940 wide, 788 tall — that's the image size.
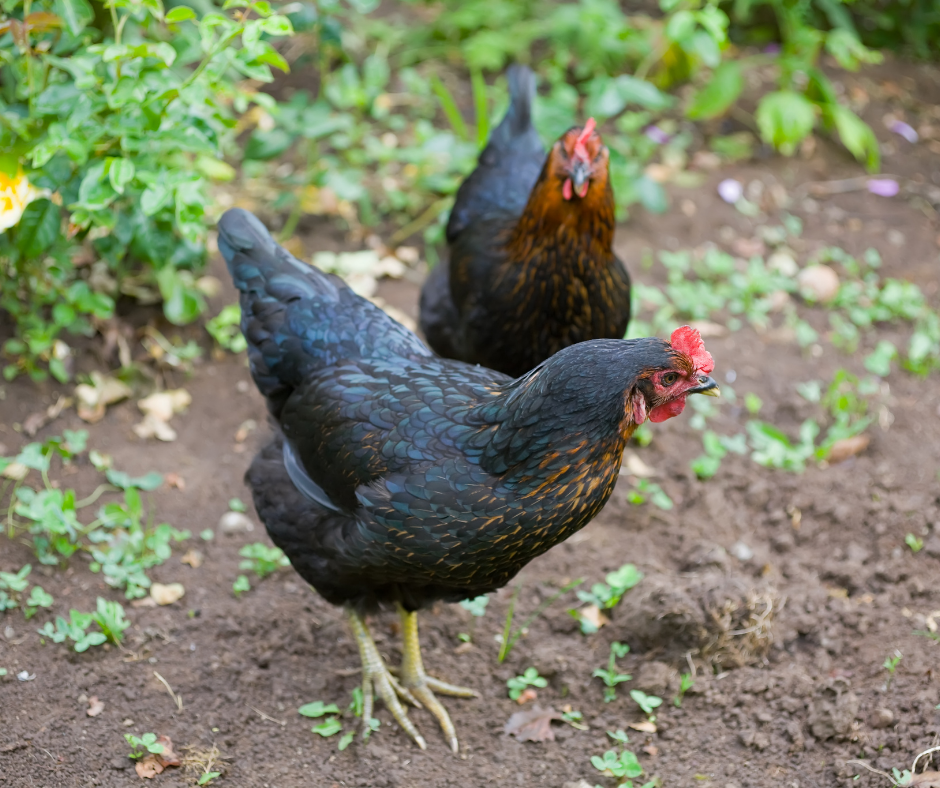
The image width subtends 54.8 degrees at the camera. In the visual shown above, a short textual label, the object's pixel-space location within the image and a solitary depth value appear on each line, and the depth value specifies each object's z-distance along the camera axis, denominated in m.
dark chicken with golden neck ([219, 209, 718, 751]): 2.30
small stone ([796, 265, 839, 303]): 4.87
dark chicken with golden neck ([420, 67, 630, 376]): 3.37
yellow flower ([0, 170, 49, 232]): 2.96
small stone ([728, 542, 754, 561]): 3.41
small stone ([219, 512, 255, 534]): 3.47
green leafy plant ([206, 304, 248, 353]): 4.14
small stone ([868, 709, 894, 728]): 2.65
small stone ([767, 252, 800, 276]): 5.03
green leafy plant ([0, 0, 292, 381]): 2.88
